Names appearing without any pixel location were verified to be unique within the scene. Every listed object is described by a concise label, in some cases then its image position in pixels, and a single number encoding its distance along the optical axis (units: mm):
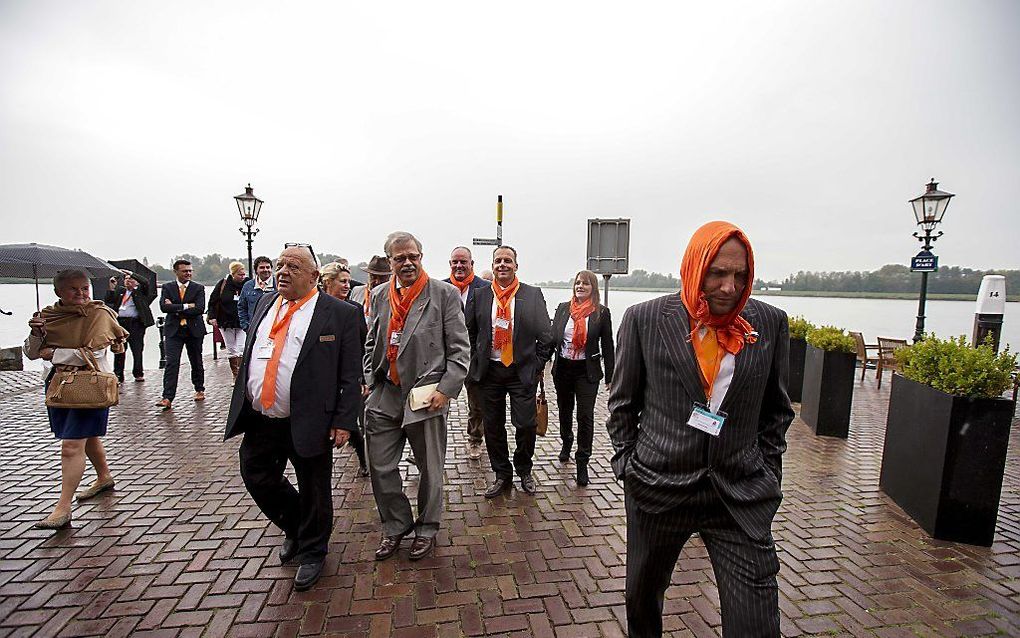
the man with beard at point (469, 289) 5352
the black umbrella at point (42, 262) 4742
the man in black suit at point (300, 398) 2848
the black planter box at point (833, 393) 6184
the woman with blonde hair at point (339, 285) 4758
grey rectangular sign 8344
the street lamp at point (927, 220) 9641
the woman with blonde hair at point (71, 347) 3535
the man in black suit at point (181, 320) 7000
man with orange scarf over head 1776
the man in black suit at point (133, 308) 8570
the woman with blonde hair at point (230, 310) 7574
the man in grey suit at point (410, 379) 3205
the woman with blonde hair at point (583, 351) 4402
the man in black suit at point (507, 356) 4156
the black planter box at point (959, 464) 3381
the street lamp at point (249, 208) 11648
